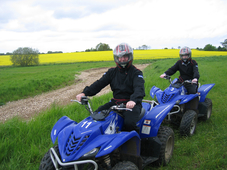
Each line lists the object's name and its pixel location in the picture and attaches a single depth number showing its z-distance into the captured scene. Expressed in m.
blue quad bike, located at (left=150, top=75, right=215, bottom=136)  4.08
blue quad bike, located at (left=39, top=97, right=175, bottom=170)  2.09
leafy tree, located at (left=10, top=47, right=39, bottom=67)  31.77
